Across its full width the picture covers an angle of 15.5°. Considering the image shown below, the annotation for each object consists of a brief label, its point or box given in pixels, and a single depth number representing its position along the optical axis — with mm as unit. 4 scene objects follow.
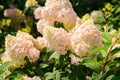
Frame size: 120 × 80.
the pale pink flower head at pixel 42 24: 2559
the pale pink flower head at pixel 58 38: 2270
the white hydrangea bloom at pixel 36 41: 2519
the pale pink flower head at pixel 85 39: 2225
